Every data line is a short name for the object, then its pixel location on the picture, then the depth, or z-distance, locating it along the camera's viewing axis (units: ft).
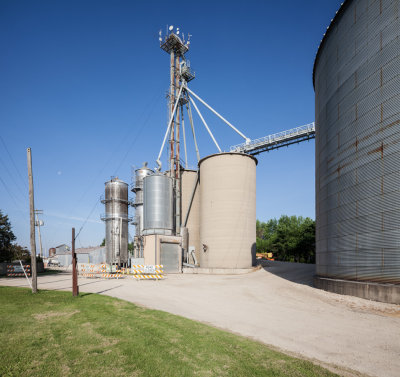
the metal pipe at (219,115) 140.08
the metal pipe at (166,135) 132.98
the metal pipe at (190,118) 155.92
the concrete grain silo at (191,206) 139.64
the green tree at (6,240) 119.44
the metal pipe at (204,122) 135.91
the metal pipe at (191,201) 140.15
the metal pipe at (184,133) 153.02
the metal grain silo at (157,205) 122.21
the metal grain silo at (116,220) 153.79
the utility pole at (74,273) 47.74
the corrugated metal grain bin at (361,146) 47.50
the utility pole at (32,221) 54.04
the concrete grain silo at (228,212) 115.75
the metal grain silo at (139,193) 158.92
